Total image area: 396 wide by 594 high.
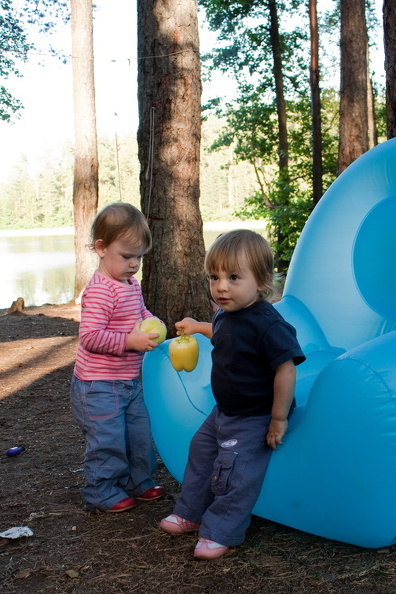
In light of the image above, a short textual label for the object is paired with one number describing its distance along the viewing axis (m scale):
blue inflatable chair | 2.15
